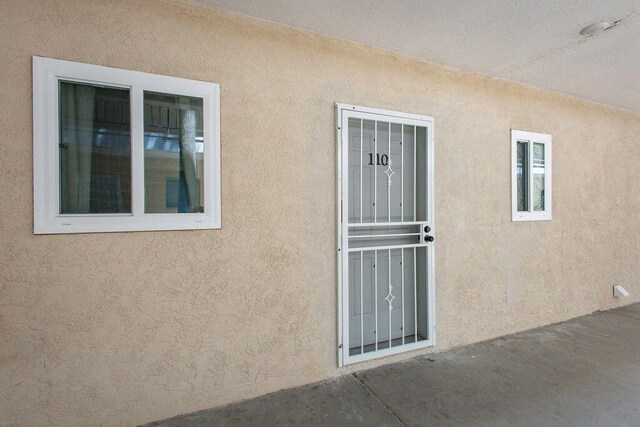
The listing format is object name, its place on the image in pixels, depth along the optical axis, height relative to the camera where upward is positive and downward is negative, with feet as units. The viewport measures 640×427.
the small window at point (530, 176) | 10.45 +1.33
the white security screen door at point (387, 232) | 8.33 -0.60
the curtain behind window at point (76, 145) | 5.72 +1.35
